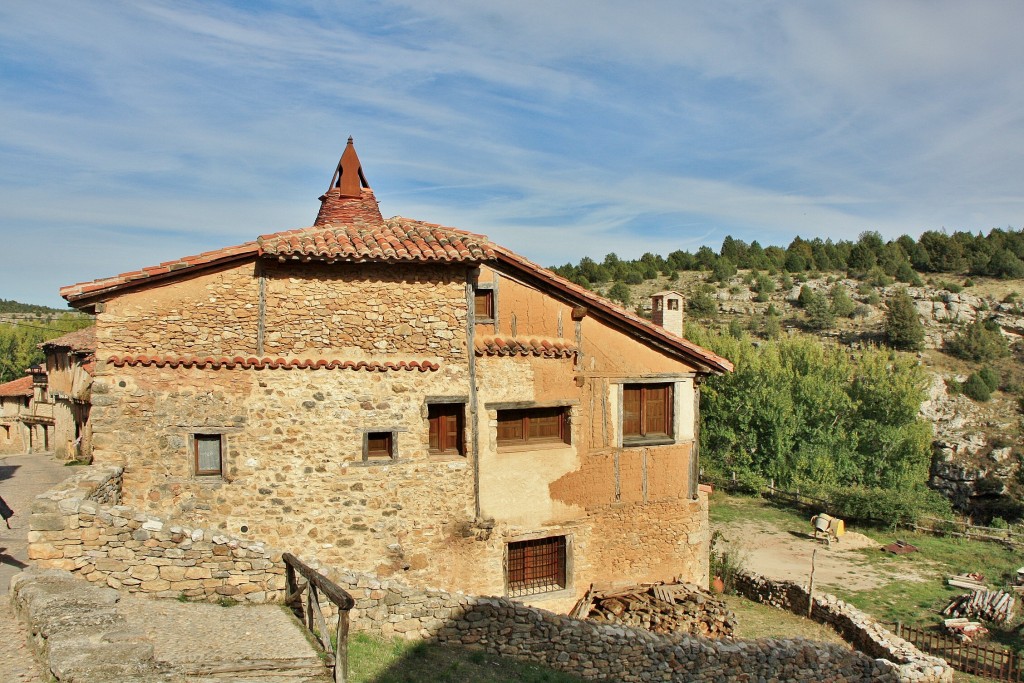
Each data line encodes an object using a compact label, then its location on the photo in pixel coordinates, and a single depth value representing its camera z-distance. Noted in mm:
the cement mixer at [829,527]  27359
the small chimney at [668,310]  17250
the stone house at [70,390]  30594
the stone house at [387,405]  11328
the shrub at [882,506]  29547
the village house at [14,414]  39406
